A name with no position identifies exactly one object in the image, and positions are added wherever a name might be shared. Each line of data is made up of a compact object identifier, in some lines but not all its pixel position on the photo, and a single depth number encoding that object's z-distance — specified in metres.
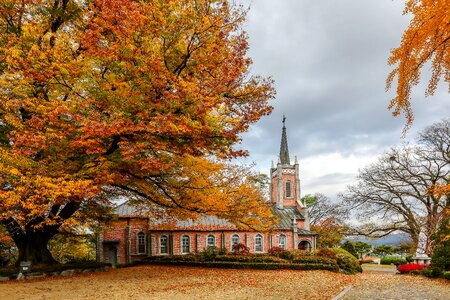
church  29.69
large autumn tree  10.36
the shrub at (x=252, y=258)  21.41
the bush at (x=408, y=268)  20.50
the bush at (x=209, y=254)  23.33
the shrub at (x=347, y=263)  21.00
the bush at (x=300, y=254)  22.05
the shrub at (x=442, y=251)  16.72
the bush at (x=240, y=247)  26.77
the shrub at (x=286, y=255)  22.25
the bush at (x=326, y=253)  21.94
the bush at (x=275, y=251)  24.38
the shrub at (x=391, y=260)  35.97
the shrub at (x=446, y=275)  15.70
